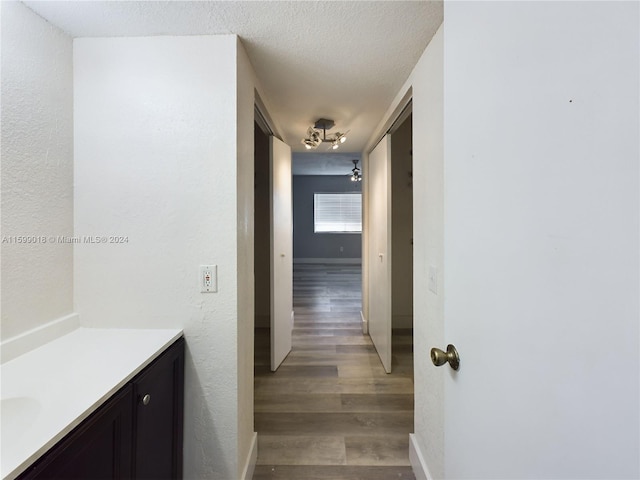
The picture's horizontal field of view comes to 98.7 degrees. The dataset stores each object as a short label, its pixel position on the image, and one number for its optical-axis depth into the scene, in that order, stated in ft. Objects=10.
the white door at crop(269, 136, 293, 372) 8.04
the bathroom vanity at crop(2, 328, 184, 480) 2.25
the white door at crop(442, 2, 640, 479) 1.15
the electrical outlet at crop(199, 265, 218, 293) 4.16
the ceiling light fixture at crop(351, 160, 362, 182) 17.44
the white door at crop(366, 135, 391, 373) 8.09
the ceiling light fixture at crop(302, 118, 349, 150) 7.87
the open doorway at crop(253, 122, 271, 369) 12.12
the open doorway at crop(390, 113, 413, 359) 11.57
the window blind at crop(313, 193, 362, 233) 26.96
